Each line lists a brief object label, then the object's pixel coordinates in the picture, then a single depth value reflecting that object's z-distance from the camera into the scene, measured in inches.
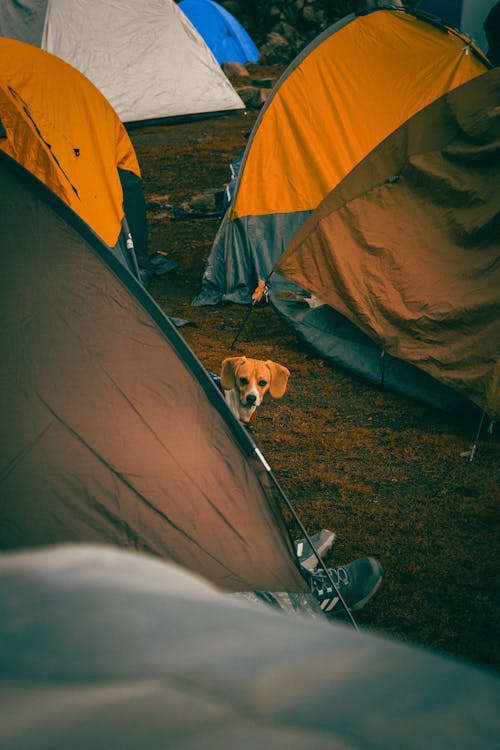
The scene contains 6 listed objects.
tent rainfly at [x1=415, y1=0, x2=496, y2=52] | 518.3
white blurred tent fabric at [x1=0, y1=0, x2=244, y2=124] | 476.7
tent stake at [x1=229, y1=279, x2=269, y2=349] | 220.8
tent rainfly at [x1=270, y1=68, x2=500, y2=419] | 170.7
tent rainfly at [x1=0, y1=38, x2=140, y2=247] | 193.8
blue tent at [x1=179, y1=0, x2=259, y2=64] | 696.4
